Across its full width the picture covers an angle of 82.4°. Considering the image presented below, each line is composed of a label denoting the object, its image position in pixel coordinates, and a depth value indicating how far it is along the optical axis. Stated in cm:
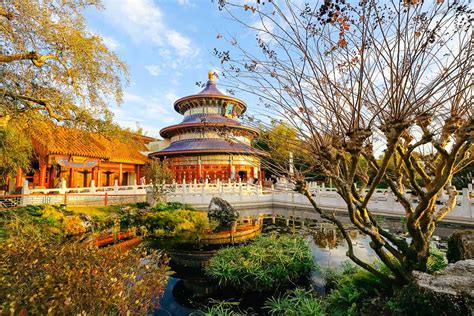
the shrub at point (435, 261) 433
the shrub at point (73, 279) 245
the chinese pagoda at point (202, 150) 2288
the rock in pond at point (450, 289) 226
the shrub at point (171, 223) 1102
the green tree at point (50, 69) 670
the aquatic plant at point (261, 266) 559
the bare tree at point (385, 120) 219
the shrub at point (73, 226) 955
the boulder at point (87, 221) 1035
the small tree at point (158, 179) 1531
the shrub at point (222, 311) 419
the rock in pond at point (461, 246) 389
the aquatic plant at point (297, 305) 397
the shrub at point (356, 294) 342
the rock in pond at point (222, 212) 1334
